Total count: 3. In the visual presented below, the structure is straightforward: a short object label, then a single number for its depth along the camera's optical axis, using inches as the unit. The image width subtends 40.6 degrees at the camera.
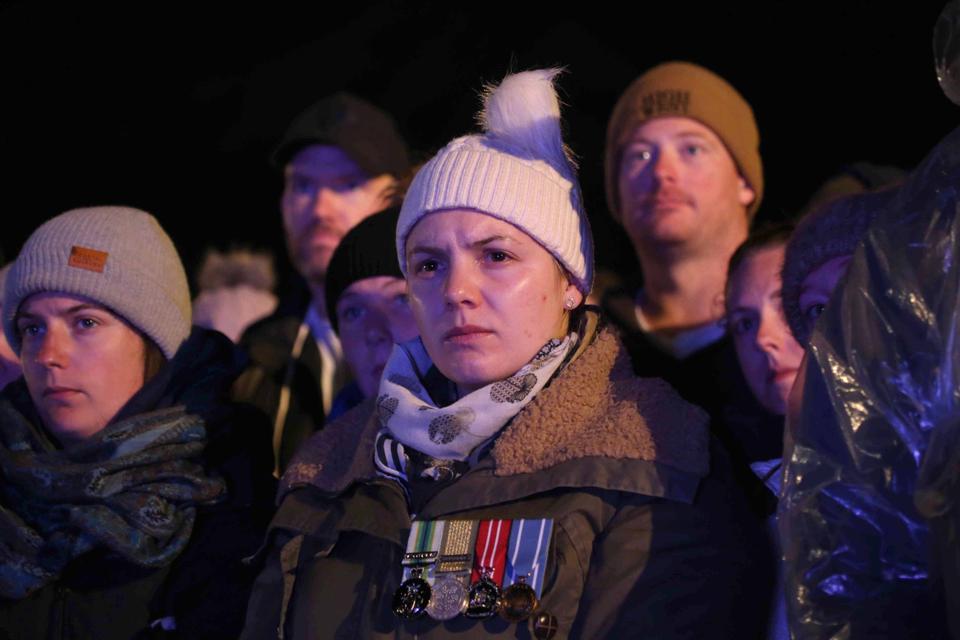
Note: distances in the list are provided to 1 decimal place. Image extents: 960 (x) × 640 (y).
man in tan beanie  162.1
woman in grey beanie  121.0
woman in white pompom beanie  92.4
